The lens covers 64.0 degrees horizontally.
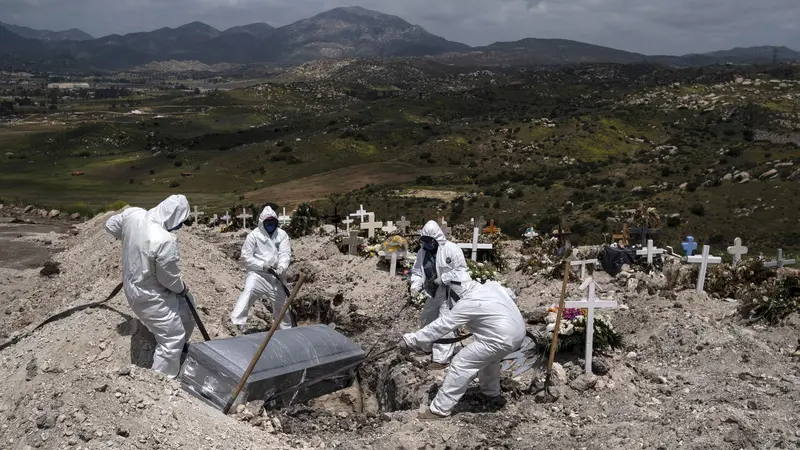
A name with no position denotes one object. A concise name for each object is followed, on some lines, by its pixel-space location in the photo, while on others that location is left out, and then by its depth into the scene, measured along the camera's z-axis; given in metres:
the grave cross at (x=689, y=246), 13.55
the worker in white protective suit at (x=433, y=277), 9.29
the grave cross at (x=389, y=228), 17.71
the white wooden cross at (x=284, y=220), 20.52
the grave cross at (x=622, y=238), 14.73
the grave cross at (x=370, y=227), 17.38
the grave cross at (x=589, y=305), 8.23
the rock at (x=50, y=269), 16.22
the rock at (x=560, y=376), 8.17
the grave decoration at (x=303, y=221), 19.81
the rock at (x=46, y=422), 6.06
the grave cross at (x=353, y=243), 16.23
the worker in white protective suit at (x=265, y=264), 10.91
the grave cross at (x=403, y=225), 17.25
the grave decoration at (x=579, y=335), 8.73
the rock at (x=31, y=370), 7.66
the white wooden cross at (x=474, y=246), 14.14
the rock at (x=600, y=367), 8.30
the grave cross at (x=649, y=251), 13.12
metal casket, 7.71
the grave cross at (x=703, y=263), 11.29
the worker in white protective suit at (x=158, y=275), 8.08
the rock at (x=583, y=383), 8.02
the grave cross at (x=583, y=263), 12.95
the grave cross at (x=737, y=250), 12.86
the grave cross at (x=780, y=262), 12.26
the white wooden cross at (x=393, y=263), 14.01
